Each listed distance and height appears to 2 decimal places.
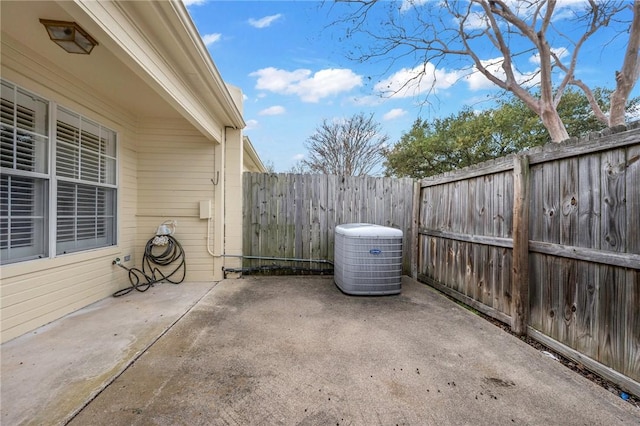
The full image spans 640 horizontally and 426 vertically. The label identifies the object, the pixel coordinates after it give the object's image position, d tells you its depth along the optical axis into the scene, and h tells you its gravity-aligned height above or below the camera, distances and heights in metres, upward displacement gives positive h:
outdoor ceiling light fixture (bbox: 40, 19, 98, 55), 2.16 +1.43
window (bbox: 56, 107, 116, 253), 3.06 +0.36
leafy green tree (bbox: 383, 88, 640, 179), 9.65 +3.07
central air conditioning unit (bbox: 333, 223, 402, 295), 3.68 -0.60
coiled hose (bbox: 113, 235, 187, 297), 4.18 -0.77
